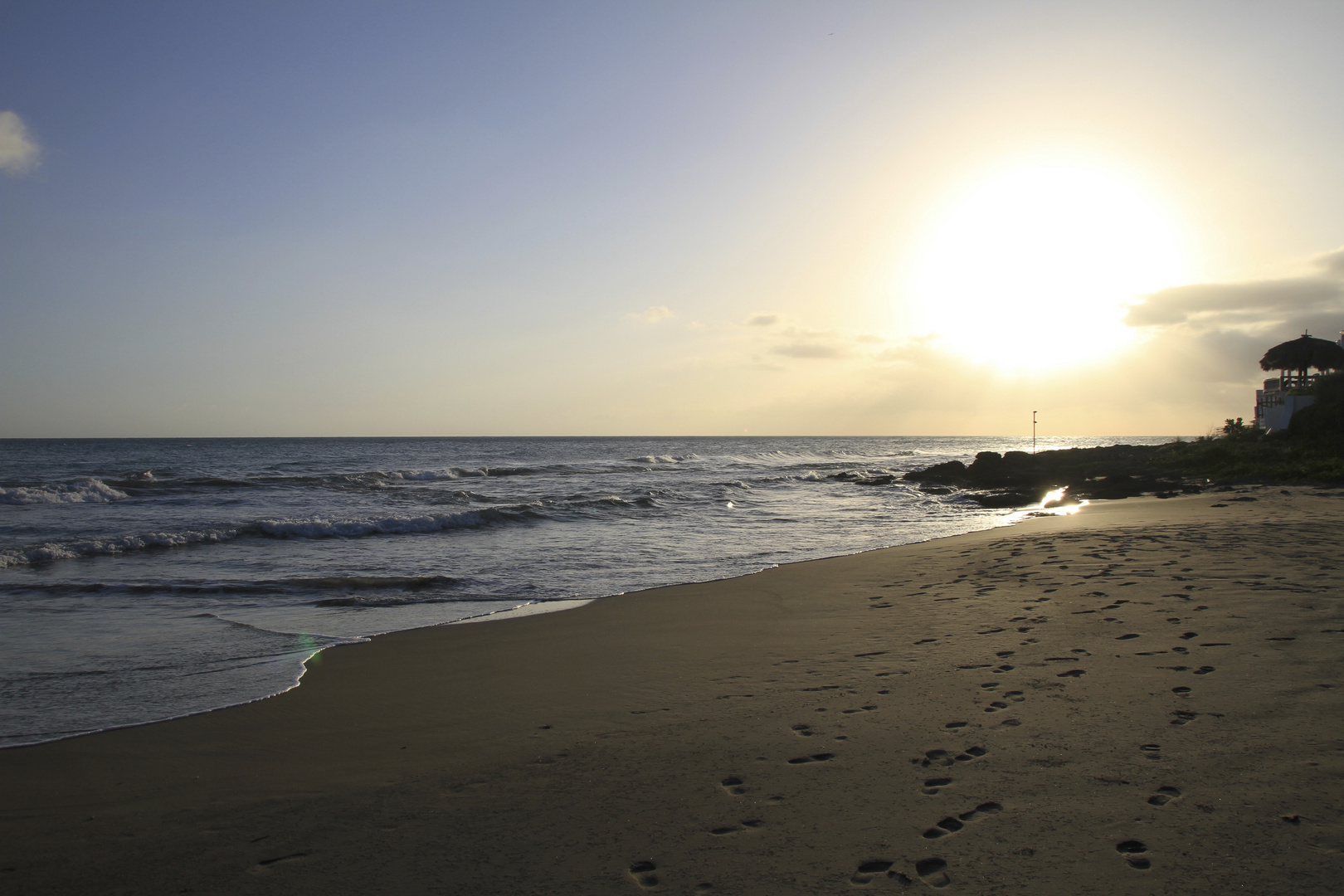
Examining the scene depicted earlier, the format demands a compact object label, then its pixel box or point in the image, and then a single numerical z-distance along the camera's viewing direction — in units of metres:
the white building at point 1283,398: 30.25
